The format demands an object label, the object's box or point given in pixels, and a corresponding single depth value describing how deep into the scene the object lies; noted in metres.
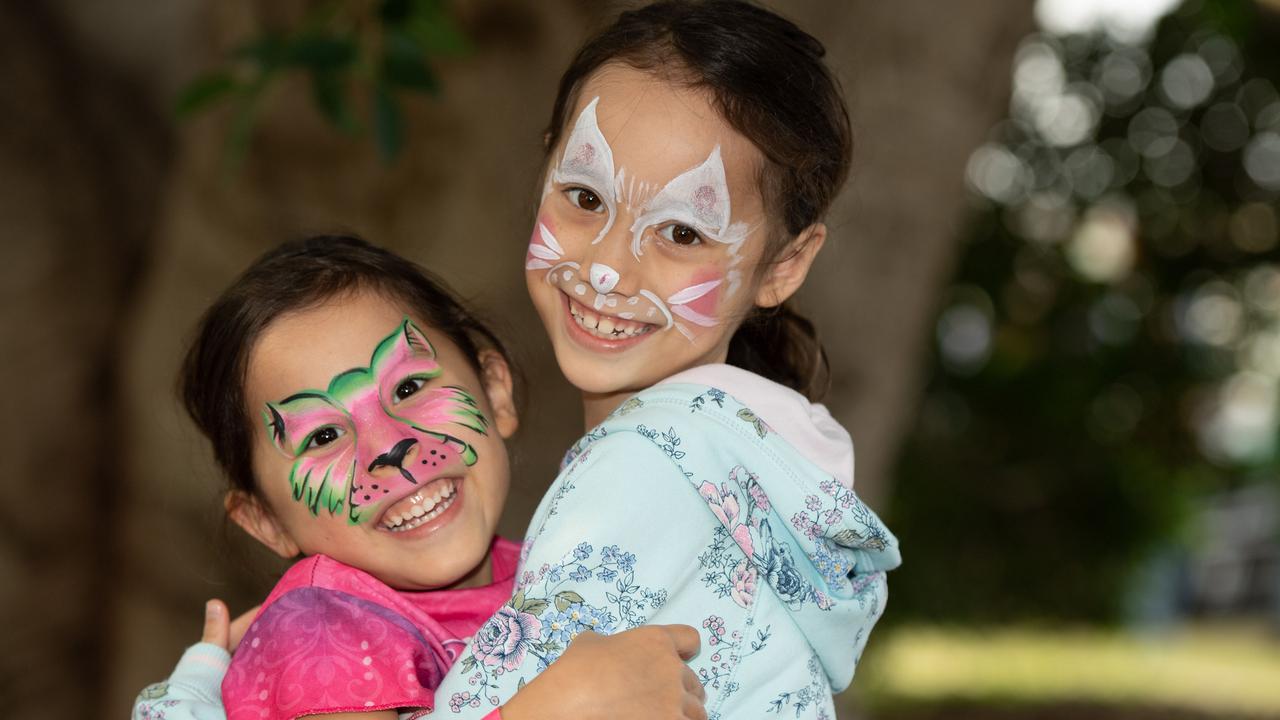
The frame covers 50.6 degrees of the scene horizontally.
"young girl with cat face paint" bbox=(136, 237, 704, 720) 1.70
